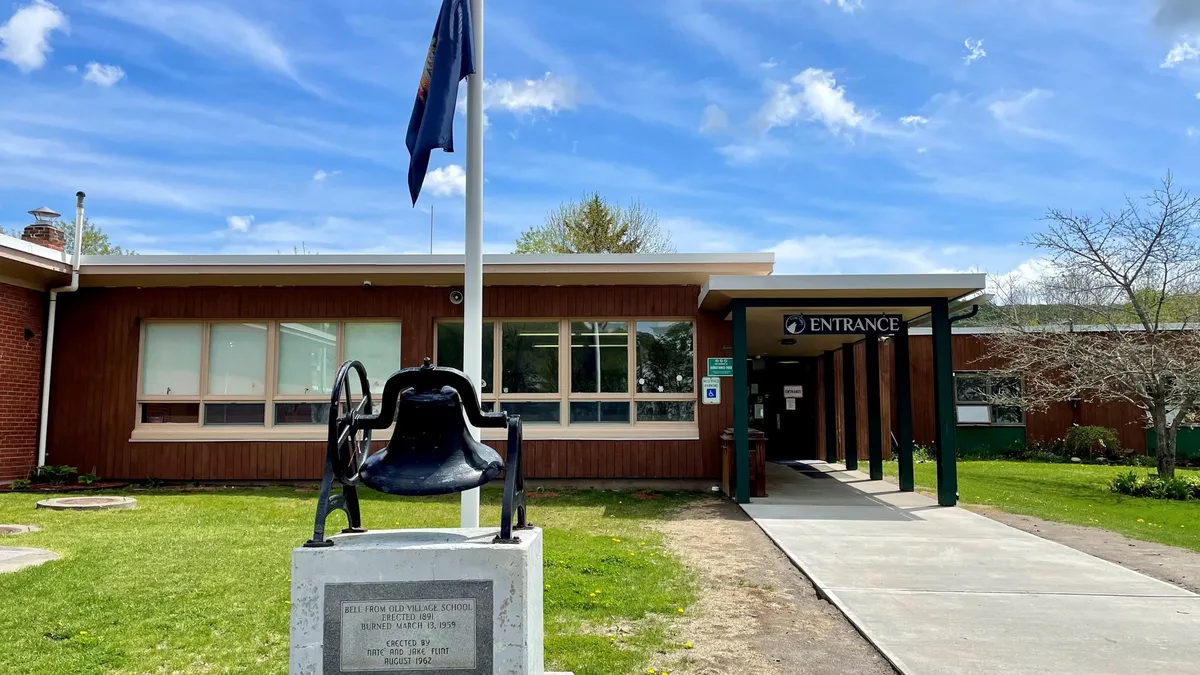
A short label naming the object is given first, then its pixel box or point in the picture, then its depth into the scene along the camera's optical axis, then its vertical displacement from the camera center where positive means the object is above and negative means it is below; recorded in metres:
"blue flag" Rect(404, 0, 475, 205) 5.09 +2.03
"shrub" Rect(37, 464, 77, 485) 11.54 -0.94
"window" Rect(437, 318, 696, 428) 11.95 +0.50
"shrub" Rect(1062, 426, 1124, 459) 17.86 -0.81
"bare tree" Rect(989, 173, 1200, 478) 12.15 +1.08
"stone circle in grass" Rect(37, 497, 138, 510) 8.99 -1.06
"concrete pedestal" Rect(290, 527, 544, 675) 3.20 -0.79
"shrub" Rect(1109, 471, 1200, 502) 11.45 -1.17
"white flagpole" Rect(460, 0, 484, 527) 4.84 +1.08
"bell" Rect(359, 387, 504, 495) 3.59 -0.19
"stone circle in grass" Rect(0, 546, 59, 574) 5.89 -1.13
